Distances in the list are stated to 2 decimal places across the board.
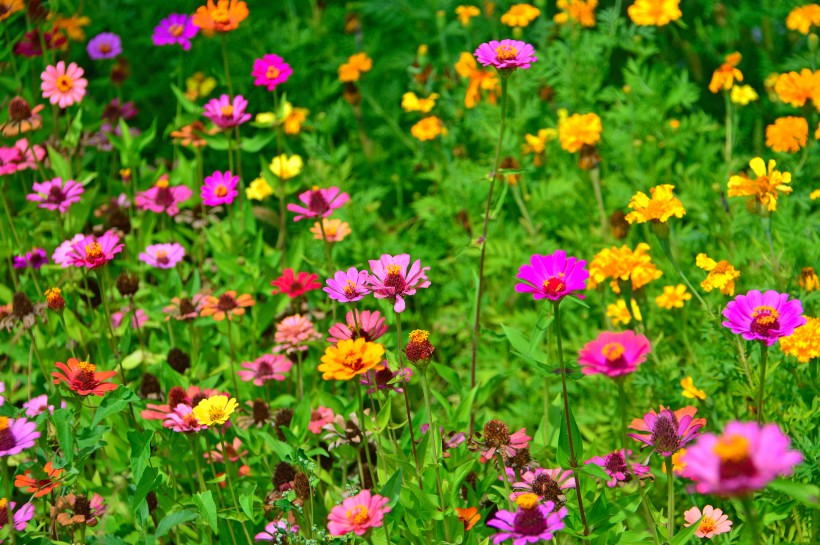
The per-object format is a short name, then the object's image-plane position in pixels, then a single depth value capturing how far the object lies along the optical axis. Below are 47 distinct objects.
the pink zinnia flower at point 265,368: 4.01
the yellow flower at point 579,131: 4.77
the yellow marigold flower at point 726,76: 4.79
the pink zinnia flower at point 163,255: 4.35
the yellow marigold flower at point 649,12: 4.98
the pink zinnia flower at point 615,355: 2.22
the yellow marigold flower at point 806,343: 3.12
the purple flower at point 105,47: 5.87
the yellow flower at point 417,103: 5.51
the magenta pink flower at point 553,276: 2.53
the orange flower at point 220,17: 4.60
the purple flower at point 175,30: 5.25
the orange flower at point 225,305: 4.00
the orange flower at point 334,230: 4.34
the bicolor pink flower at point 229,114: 4.55
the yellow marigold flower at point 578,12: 5.59
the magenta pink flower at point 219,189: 4.43
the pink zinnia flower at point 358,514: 2.44
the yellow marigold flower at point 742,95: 4.87
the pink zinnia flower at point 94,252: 3.41
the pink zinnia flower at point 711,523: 2.87
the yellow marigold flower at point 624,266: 3.66
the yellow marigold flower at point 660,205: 3.32
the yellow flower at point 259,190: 5.33
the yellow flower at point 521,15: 5.45
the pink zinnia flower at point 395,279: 2.91
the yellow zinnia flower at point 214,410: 3.03
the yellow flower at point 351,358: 2.62
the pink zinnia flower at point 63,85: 4.77
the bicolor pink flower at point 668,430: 2.78
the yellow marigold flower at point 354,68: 5.79
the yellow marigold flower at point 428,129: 5.43
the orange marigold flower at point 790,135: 4.18
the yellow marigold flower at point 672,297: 3.88
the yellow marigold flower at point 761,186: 3.55
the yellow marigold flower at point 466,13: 5.79
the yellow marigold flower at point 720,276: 3.45
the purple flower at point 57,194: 4.48
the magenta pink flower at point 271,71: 4.53
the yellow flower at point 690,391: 3.54
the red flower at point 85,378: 3.14
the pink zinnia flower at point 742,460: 1.63
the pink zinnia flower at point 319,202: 4.02
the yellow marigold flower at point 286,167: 4.92
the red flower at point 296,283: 3.96
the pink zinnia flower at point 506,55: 3.21
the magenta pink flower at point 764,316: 2.70
